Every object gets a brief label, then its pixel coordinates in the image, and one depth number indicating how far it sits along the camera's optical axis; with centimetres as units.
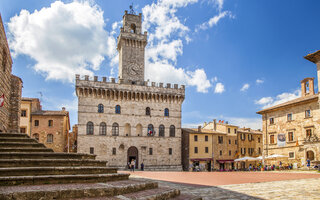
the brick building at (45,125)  3794
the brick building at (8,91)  1332
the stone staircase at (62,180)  533
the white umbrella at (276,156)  3447
